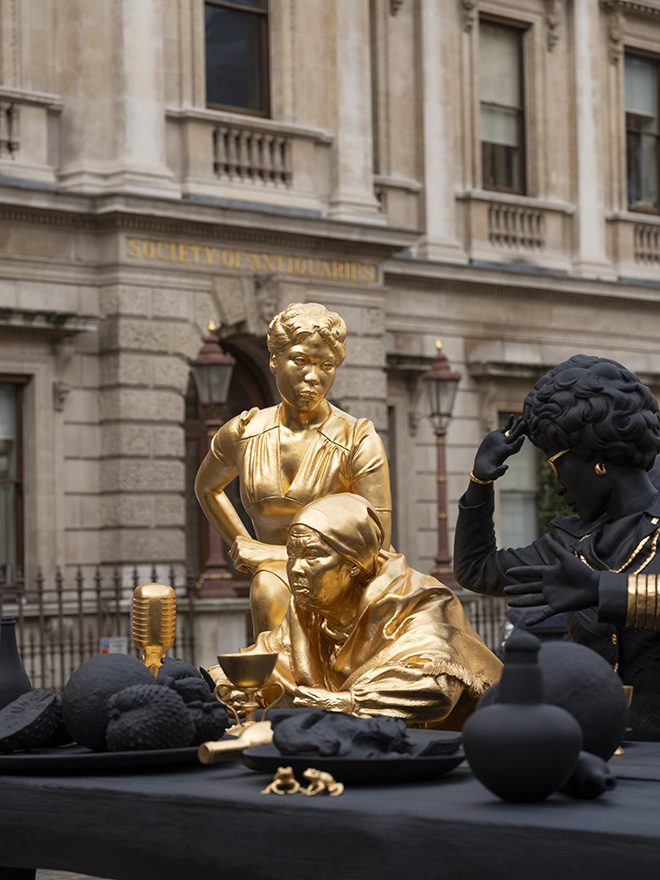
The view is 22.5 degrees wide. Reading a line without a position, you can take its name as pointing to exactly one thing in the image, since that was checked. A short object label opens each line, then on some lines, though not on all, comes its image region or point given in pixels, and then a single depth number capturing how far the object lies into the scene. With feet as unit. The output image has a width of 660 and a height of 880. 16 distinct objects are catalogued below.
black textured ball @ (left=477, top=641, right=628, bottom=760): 11.09
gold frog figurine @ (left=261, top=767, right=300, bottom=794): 11.14
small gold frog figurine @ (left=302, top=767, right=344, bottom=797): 10.92
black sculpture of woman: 15.01
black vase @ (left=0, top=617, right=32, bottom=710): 14.69
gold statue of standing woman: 22.16
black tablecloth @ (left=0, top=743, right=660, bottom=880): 9.48
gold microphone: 18.39
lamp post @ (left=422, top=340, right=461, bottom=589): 64.59
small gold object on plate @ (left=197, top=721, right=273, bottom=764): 12.35
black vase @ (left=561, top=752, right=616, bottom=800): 10.50
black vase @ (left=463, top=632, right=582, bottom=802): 10.01
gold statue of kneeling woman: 17.90
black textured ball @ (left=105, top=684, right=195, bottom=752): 12.78
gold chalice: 13.85
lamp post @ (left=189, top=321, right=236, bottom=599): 53.26
